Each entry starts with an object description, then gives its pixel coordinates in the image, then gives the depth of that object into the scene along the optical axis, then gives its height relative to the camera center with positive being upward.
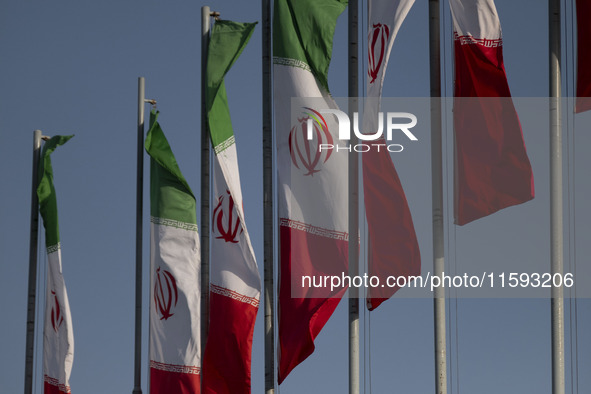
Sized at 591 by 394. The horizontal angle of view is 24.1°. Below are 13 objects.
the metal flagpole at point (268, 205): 24.97 -0.02
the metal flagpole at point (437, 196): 21.78 +0.13
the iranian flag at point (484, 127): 21.16 +1.18
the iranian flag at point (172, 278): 26.97 -1.48
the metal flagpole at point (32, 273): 34.72 -1.76
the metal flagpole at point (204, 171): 27.11 +0.65
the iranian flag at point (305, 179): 23.34 +0.43
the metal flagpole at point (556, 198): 20.62 +0.10
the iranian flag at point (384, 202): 22.20 +0.03
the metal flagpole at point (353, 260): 23.23 -0.94
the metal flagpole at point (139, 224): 29.97 -0.45
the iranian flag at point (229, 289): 25.20 -1.57
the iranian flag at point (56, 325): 31.22 -2.76
